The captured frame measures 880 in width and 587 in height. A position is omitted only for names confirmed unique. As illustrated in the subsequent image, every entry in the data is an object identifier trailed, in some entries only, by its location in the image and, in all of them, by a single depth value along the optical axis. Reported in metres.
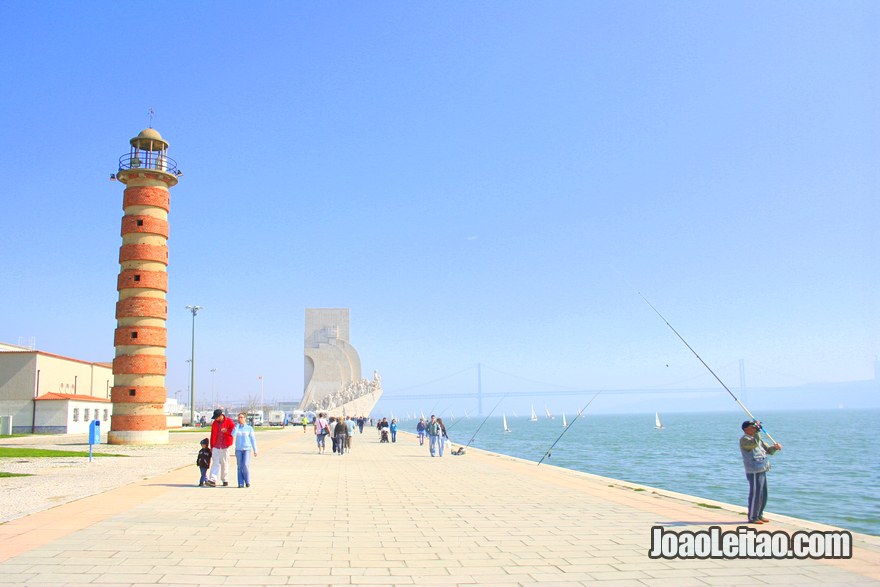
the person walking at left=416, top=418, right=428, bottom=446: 36.19
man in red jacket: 15.08
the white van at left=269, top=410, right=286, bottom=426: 88.44
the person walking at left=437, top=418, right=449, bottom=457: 26.20
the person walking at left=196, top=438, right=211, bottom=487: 15.04
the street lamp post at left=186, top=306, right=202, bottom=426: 51.13
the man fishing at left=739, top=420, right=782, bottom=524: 9.81
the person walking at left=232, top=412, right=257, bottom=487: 14.68
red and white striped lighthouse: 34.75
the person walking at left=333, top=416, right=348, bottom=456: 27.16
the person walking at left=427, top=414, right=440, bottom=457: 26.32
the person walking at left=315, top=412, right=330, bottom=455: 28.23
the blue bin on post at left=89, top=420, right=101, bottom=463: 23.76
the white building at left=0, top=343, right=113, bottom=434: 46.66
